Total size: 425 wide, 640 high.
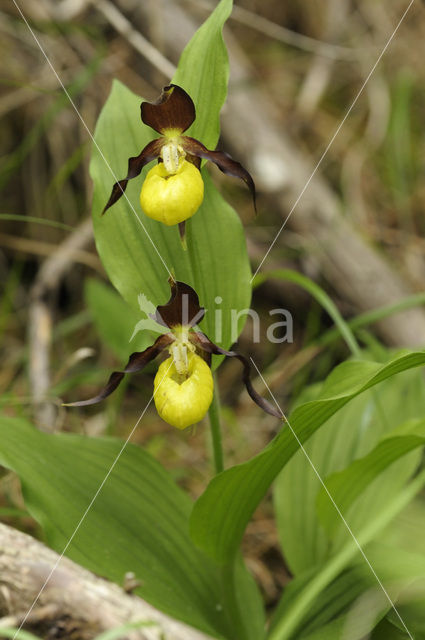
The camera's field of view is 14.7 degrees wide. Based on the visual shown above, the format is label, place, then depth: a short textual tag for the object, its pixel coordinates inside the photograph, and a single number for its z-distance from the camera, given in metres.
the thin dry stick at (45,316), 0.87
